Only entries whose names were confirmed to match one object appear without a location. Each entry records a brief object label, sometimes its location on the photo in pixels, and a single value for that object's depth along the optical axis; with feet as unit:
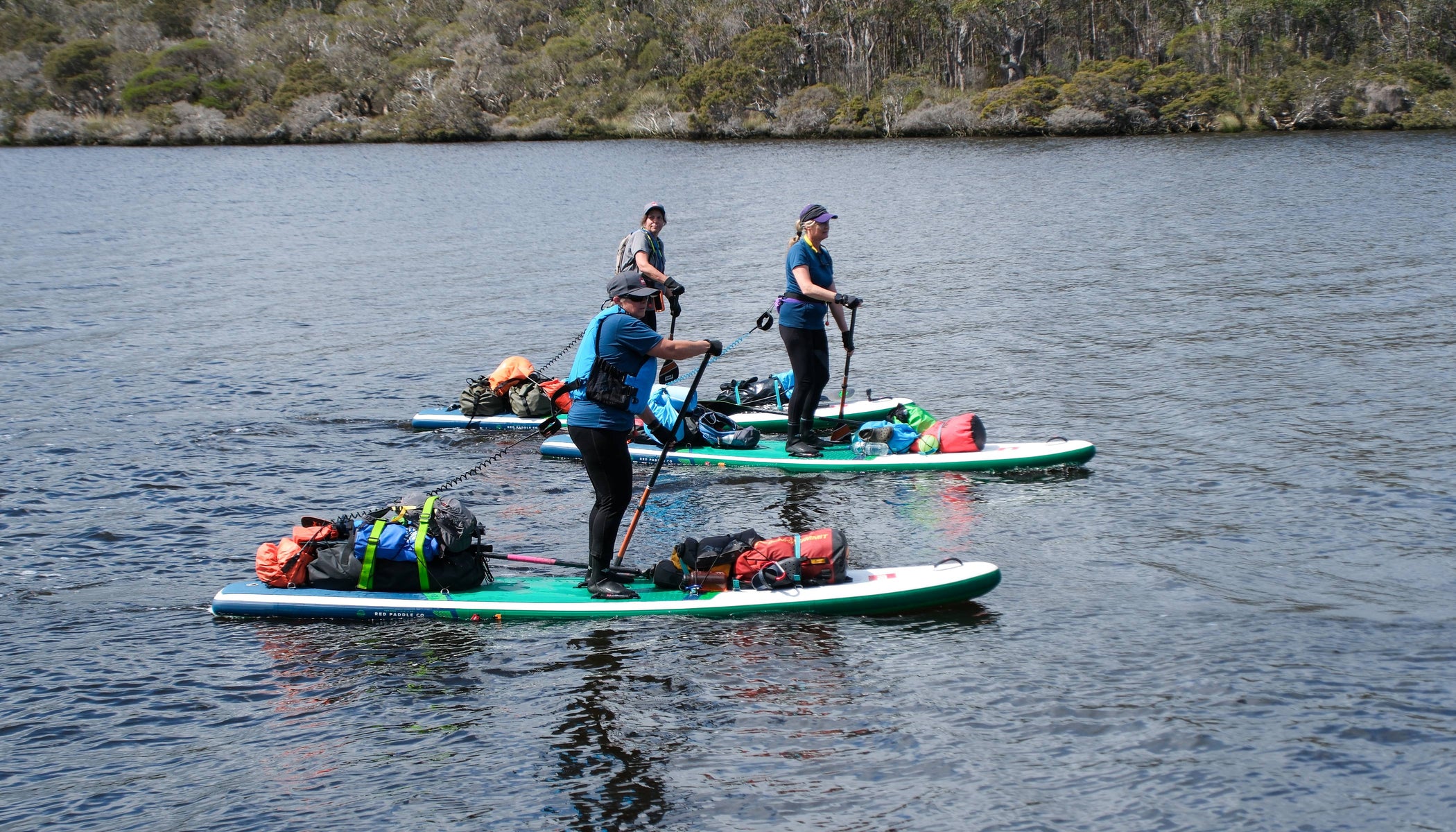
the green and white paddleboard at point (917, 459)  42.73
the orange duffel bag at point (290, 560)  32.91
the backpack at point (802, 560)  31.76
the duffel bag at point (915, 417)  46.19
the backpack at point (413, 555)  32.22
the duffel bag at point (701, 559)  32.30
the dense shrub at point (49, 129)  331.36
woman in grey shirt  45.39
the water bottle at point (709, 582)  32.24
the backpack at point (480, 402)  53.01
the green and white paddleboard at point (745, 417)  51.13
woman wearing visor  42.24
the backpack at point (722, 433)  46.96
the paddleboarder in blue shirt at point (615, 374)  29.07
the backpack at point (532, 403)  52.60
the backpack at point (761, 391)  52.01
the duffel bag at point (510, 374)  53.67
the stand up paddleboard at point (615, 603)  31.12
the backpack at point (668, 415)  46.60
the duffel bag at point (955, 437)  43.80
